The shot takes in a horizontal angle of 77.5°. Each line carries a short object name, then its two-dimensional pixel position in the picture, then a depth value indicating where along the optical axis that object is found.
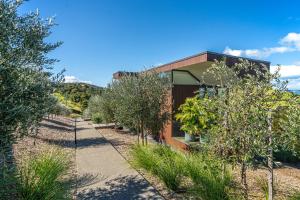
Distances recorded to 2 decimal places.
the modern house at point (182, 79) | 7.62
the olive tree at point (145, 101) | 7.01
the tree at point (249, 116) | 2.91
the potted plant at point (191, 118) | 7.04
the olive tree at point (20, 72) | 2.21
